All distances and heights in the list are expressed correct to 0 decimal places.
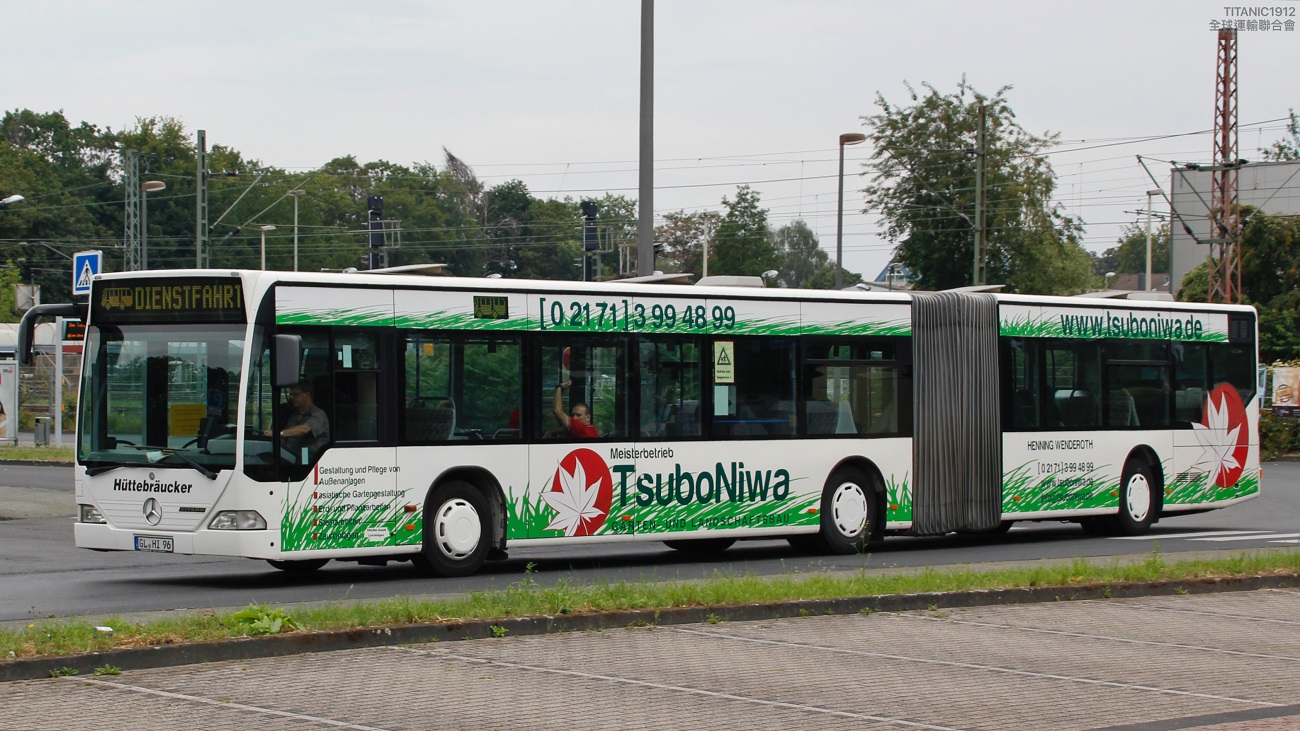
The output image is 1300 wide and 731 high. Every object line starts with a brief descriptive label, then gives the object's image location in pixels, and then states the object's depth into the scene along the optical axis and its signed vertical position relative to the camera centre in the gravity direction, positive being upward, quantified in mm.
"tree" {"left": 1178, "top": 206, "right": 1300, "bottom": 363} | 55938 +5476
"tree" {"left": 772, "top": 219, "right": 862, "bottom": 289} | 144750 +15107
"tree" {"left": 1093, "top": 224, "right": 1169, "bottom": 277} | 139625 +16102
